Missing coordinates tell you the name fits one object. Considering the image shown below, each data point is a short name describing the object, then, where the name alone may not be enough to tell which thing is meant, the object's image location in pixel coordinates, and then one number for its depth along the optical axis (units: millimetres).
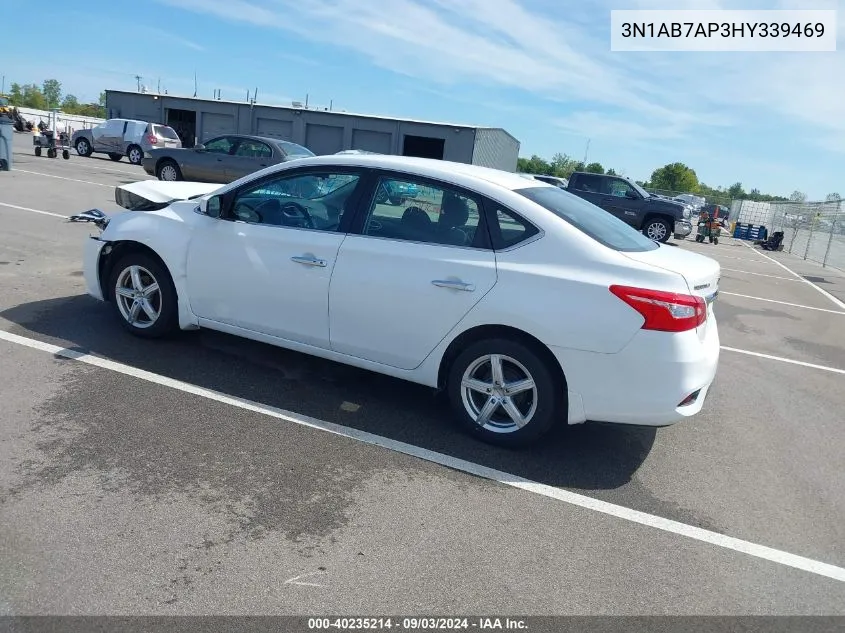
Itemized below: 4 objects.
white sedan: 3779
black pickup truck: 20609
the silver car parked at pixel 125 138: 27141
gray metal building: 38031
